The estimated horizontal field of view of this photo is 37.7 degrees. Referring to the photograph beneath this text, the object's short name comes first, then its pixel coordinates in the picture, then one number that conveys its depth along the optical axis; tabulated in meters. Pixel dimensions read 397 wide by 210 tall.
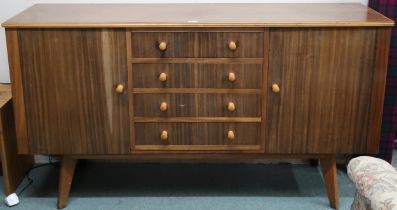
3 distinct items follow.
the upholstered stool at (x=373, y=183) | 1.15
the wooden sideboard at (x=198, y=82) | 1.87
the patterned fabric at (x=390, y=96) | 2.17
